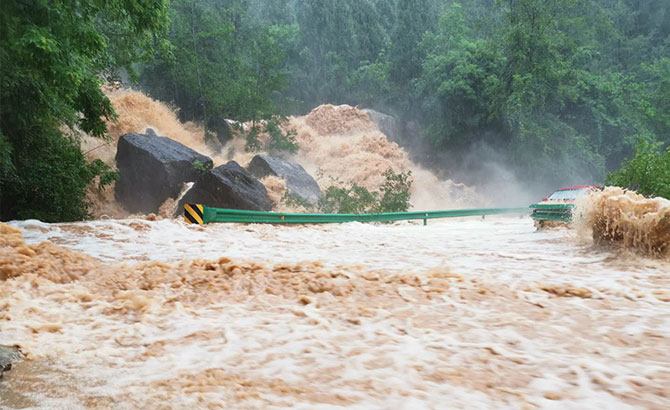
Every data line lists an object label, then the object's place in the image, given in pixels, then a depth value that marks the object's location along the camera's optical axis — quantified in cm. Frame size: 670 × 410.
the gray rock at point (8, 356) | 303
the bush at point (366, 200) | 1980
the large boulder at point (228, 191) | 1720
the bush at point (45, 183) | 1354
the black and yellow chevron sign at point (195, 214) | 1149
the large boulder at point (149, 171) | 2012
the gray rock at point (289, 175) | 2269
